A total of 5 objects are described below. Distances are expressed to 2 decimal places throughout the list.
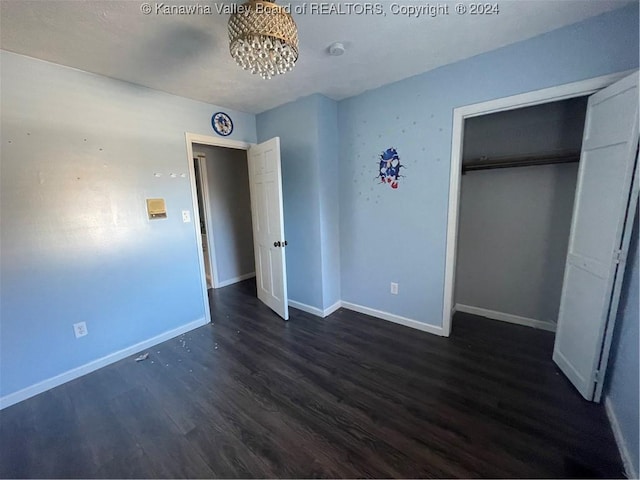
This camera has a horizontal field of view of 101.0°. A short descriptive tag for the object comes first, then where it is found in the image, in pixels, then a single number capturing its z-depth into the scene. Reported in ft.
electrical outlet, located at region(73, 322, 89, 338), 6.82
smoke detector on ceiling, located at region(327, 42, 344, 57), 5.80
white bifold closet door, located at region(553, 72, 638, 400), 4.77
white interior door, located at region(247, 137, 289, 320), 9.09
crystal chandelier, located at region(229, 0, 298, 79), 3.84
